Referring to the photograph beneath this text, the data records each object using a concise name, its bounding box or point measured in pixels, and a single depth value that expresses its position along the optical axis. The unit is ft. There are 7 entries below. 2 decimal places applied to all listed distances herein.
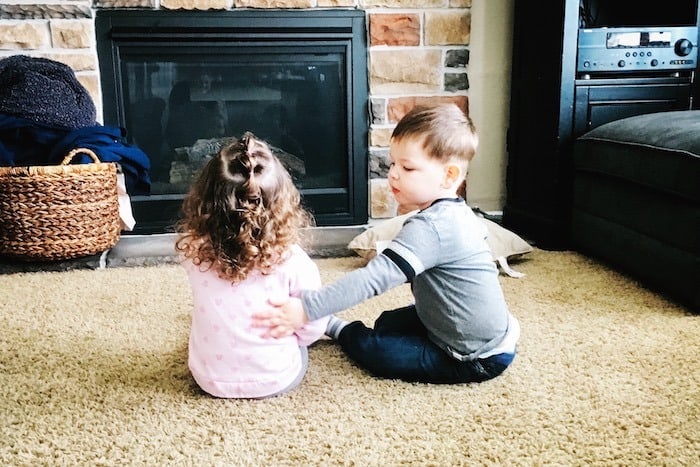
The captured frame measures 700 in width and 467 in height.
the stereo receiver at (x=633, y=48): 6.80
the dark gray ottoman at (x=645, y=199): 4.98
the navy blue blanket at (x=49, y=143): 6.45
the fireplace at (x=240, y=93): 7.55
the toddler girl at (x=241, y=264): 3.35
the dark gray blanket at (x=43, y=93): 6.55
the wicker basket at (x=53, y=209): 6.20
